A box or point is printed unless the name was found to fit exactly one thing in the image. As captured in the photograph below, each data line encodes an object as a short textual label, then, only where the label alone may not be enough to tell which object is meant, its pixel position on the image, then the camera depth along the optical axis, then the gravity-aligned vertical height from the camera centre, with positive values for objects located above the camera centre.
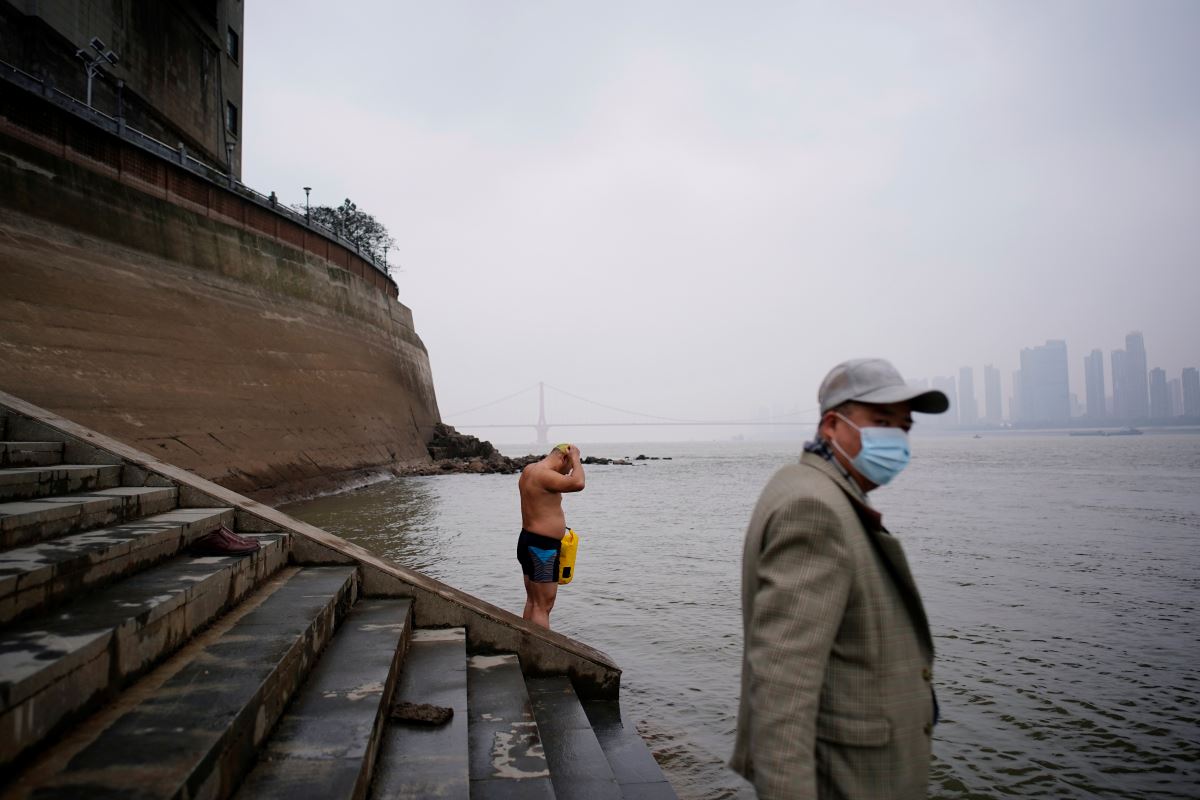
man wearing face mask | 1.66 -0.52
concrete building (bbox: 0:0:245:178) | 18.06 +11.02
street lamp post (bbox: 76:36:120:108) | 18.39 +9.84
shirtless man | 5.50 -0.75
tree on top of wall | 42.03 +12.73
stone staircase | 2.20 -0.89
